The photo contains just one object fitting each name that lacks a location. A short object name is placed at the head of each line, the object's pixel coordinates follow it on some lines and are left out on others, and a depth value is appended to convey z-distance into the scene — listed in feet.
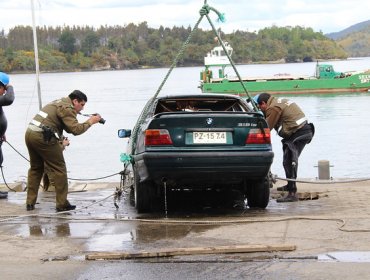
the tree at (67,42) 534.37
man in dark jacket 36.63
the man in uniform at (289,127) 36.01
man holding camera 32.71
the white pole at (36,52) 47.83
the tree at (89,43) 563.48
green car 30.19
